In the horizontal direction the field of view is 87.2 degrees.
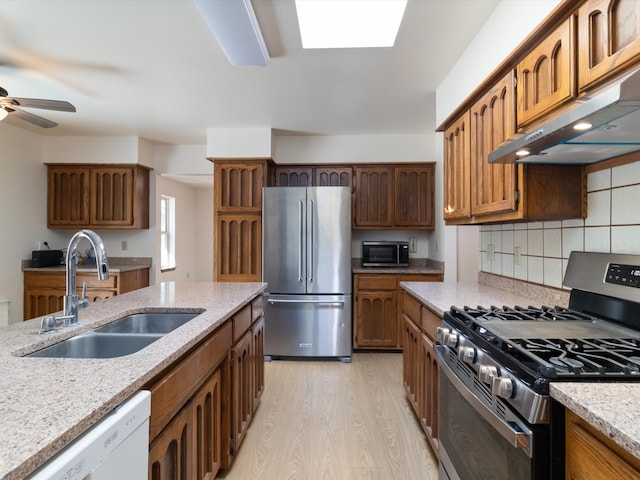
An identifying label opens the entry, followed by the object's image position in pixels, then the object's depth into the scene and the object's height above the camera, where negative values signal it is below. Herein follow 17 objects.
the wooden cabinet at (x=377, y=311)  3.57 -0.75
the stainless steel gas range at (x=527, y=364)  0.85 -0.35
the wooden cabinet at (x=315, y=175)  3.98 +0.78
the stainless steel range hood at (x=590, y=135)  0.82 +0.35
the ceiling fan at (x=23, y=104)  2.20 +0.90
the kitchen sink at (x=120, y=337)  1.24 -0.41
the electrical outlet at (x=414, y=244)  4.18 -0.04
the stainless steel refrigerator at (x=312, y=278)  3.34 -0.38
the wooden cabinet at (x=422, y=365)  1.81 -0.76
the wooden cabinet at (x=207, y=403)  1.01 -0.66
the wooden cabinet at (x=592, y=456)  0.65 -0.45
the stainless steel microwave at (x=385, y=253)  3.87 -0.14
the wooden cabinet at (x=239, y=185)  3.63 +0.59
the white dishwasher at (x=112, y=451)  0.58 -0.42
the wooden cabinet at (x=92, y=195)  4.08 +0.54
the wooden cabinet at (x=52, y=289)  3.74 -0.55
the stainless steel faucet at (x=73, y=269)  1.31 -0.12
